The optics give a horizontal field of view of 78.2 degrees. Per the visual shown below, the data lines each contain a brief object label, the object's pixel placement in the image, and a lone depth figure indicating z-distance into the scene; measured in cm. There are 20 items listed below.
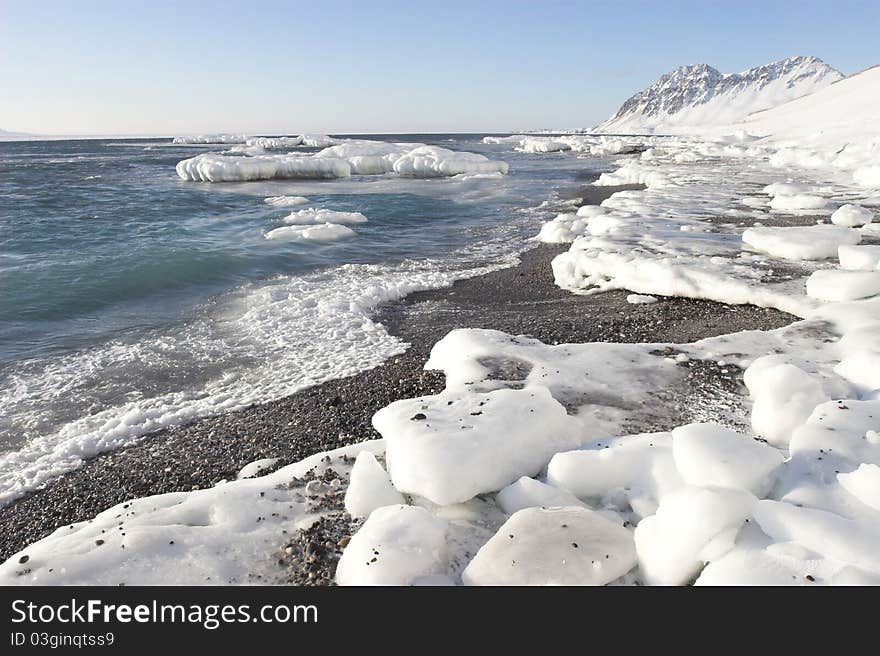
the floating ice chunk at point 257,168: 3431
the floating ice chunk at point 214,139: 10350
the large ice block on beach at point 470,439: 300
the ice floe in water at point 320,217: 1800
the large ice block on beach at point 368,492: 303
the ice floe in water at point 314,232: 1555
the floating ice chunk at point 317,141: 8786
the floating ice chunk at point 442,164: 3753
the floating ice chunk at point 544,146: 6562
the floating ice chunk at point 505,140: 9600
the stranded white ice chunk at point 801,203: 1396
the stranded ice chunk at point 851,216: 1141
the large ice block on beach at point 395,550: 236
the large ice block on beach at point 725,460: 273
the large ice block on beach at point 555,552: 231
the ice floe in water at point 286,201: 2320
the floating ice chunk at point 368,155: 3931
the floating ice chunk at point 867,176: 1844
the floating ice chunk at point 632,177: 2442
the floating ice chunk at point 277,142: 8048
